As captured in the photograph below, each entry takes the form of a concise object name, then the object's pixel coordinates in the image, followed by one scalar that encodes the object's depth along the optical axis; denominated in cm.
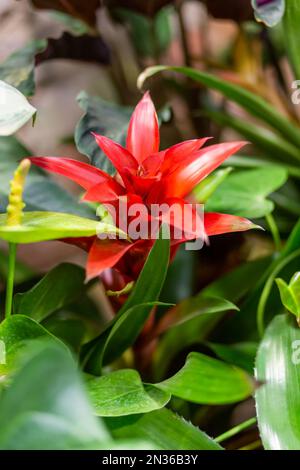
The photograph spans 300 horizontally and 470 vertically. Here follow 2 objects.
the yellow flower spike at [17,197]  55
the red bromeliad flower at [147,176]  63
